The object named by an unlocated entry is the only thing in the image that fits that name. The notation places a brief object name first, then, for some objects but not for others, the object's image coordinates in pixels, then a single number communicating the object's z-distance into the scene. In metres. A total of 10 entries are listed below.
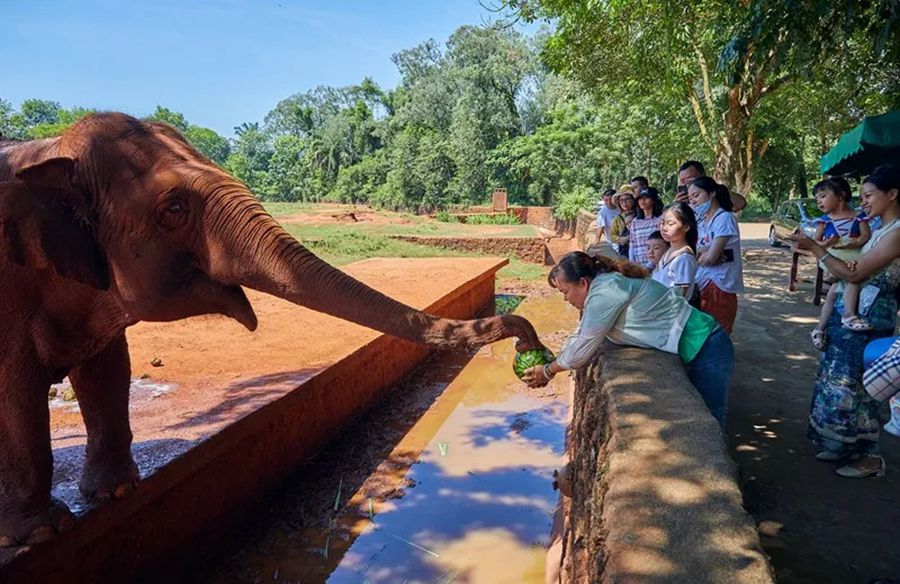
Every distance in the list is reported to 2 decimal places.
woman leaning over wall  2.94
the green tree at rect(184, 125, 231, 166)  86.62
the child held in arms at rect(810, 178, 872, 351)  3.58
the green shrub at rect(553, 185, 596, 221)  24.61
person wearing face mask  4.43
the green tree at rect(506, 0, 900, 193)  4.96
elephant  2.29
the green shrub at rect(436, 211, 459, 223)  29.62
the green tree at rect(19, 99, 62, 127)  77.08
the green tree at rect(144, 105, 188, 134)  75.50
